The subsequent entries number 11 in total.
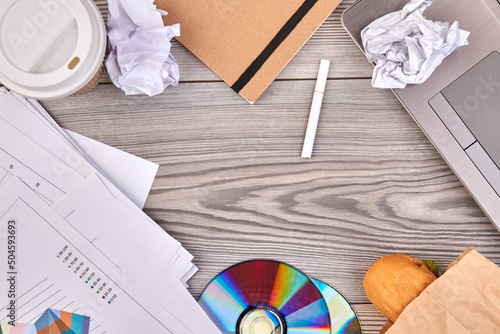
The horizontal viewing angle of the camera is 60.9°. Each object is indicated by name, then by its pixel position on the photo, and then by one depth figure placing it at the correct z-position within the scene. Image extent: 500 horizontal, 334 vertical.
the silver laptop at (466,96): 0.53
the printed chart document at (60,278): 0.57
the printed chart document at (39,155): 0.57
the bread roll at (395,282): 0.52
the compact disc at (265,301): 0.58
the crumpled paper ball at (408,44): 0.52
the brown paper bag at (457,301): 0.50
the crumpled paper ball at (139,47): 0.53
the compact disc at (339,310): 0.59
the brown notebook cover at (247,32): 0.56
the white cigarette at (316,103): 0.57
